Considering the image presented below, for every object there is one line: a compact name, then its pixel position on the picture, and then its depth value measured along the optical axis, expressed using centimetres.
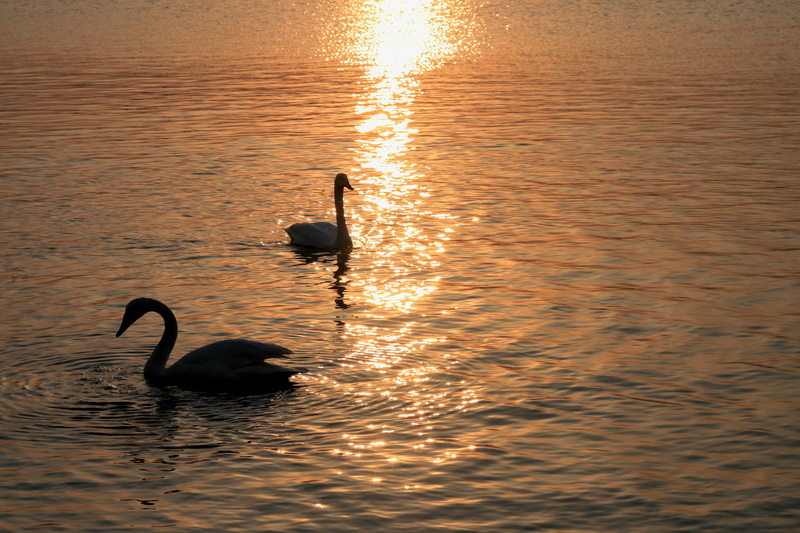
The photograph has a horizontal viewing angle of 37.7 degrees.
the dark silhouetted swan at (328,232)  1877
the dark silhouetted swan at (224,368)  1202
